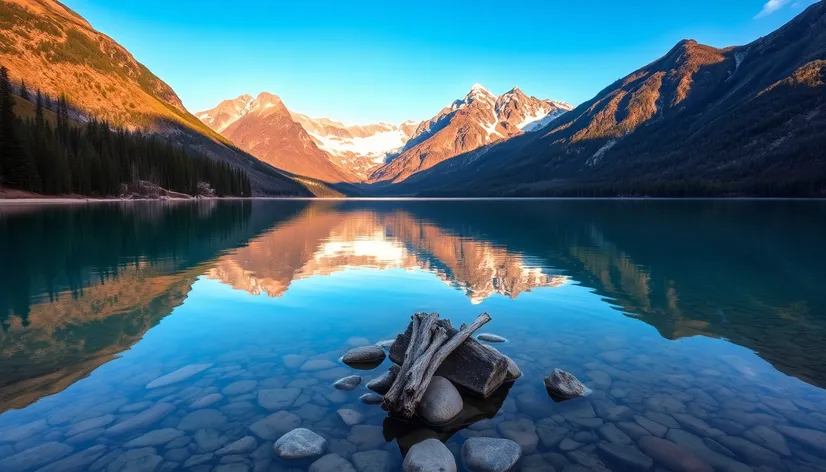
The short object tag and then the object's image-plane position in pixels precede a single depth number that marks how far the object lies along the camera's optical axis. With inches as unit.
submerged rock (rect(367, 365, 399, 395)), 509.4
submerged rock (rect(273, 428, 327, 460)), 373.1
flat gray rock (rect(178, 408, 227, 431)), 417.7
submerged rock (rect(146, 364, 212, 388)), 514.9
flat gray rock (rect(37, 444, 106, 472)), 345.1
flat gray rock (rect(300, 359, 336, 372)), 570.3
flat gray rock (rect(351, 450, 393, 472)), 363.3
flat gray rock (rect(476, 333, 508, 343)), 693.3
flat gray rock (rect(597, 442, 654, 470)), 365.1
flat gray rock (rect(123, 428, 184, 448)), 385.0
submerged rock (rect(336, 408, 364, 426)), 434.6
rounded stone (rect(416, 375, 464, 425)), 446.3
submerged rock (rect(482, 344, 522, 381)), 540.7
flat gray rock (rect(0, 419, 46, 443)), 383.0
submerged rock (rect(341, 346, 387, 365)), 598.5
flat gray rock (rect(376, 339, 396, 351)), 657.9
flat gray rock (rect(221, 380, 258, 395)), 497.7
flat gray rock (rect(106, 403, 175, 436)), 407.3
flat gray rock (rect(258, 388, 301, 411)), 464.2
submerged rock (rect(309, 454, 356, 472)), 357.4
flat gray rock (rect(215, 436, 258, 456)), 379.2
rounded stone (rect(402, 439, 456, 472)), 354.6
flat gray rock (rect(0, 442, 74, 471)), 345.4
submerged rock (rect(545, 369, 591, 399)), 490.3
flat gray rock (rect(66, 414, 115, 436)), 400.2
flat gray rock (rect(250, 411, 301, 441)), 408.2
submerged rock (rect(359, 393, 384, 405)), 478.3
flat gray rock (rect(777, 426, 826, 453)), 390.3
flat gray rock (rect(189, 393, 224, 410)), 459.3
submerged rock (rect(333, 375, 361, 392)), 511.2
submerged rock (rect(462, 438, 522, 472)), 363.6
